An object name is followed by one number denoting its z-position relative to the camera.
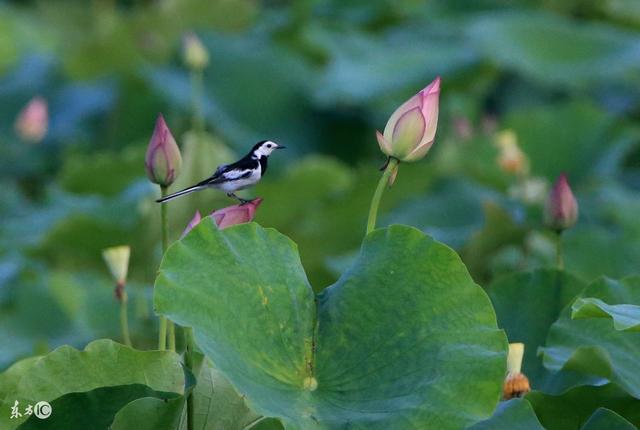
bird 11.67
